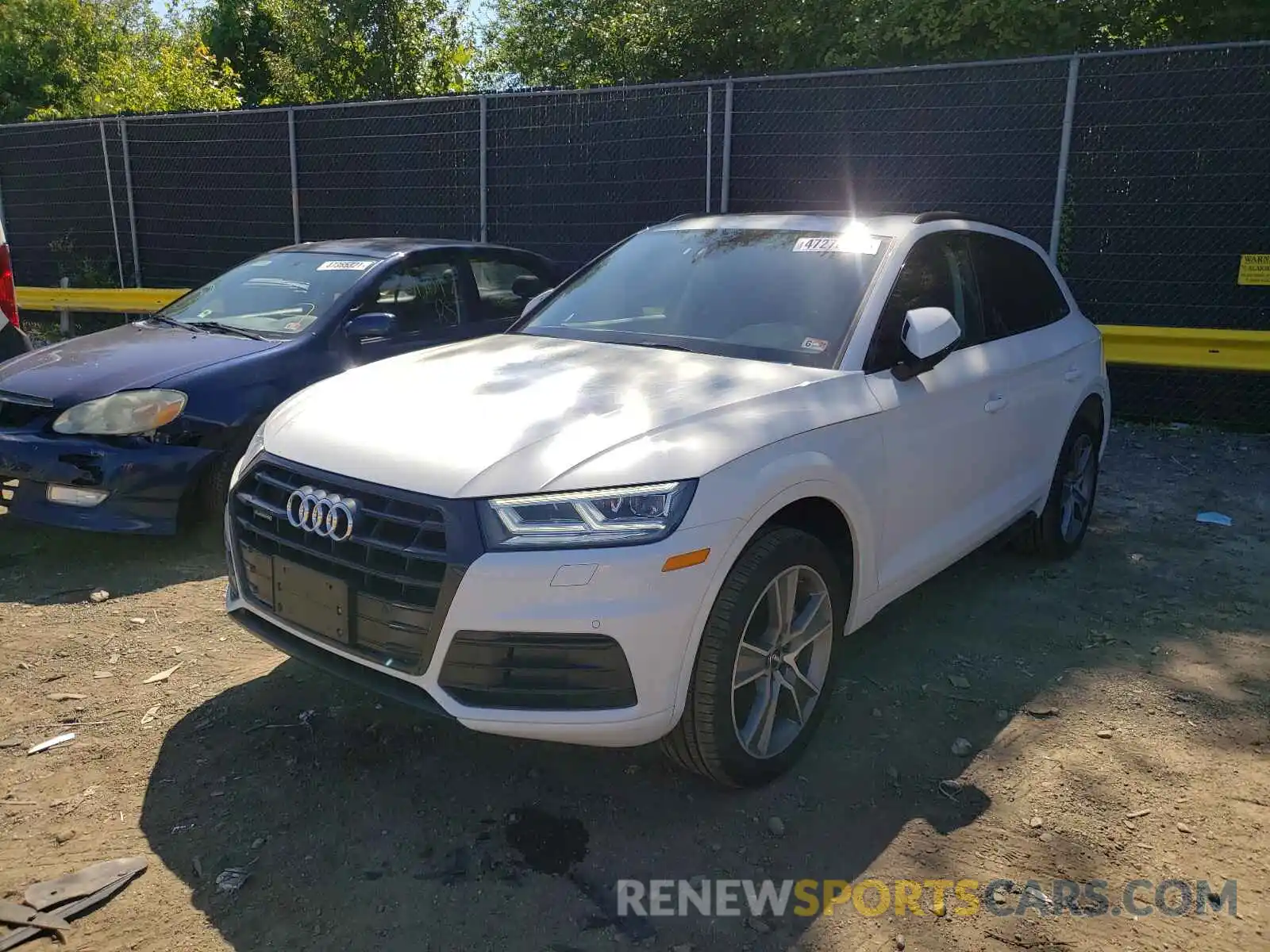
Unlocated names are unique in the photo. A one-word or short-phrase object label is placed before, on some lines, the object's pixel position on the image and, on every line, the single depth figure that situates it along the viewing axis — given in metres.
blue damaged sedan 4.79
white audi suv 2.66
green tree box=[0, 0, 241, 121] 23.67
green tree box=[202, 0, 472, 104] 19.39
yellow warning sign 7.58
